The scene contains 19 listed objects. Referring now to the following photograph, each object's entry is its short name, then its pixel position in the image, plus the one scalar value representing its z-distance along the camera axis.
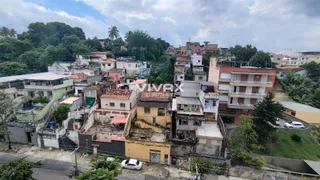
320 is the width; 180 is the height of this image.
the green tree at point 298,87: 37.53
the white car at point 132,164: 19.19
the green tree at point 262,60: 46.50
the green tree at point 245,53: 57.56
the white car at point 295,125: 27.87
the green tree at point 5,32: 66.31
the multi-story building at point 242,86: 28.17
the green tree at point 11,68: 40.26
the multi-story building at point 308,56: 74.25
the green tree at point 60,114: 23.84
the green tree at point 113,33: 85.31
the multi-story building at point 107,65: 47.91
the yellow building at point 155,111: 24.70
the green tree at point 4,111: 22.66
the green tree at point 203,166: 18.73
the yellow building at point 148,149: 20.14
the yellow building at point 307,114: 30.20
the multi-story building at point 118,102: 26.23
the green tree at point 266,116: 23.28
